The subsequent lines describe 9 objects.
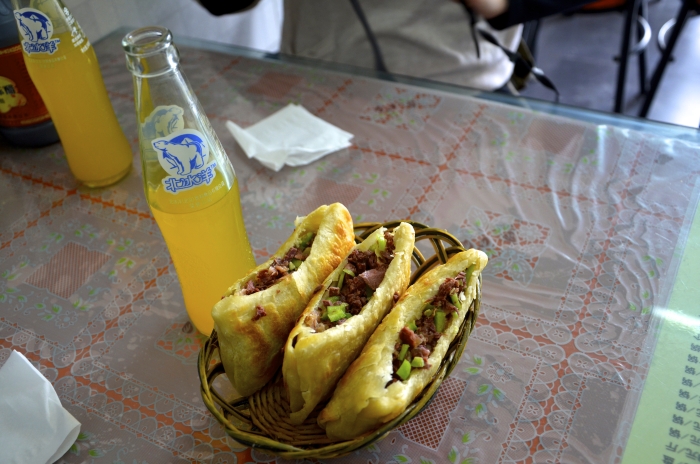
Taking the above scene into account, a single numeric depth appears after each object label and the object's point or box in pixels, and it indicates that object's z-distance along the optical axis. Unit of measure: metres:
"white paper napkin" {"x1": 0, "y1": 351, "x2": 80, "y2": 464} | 0.69
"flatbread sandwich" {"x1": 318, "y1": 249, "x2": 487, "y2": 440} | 0.57
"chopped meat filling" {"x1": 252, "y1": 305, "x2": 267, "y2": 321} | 0.64
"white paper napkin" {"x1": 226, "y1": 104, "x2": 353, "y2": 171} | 1.15
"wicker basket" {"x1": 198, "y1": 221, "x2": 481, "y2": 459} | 0.57
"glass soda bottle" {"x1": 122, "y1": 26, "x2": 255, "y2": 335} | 0.67
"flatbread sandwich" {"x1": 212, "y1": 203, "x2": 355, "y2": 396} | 0.64
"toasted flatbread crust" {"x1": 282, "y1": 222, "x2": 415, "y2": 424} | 0.60
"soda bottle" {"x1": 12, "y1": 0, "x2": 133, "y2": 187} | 0.91
